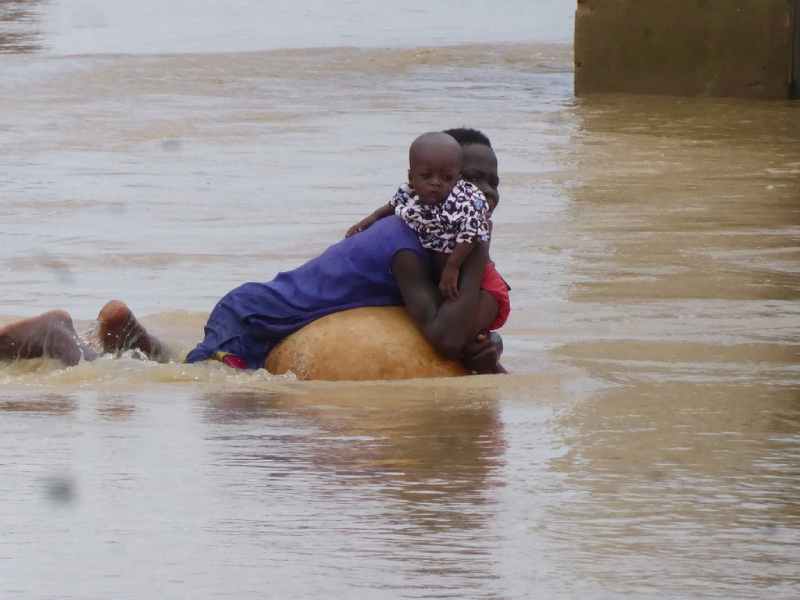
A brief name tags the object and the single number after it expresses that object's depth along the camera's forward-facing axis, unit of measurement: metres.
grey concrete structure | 36.03
